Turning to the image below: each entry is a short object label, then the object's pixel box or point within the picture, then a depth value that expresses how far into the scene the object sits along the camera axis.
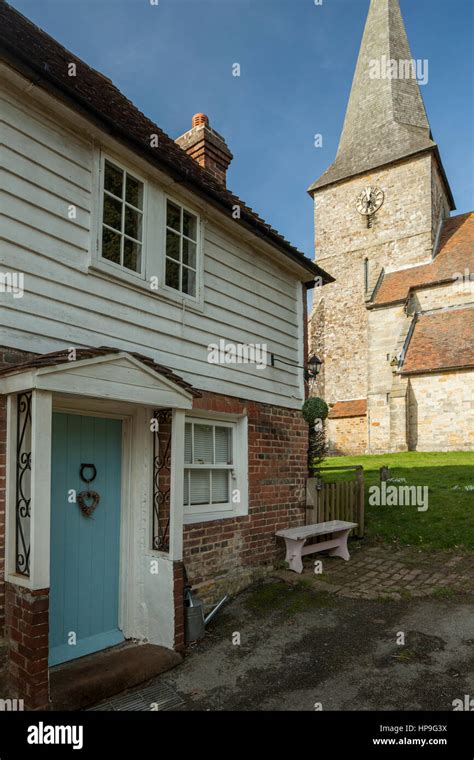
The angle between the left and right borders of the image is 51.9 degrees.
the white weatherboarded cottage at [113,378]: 4.00
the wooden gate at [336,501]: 8.23
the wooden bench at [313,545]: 7.17
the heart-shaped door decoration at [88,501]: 4.80
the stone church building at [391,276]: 22.81
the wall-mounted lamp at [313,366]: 9.39
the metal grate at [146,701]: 3.90
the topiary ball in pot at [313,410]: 8.30
